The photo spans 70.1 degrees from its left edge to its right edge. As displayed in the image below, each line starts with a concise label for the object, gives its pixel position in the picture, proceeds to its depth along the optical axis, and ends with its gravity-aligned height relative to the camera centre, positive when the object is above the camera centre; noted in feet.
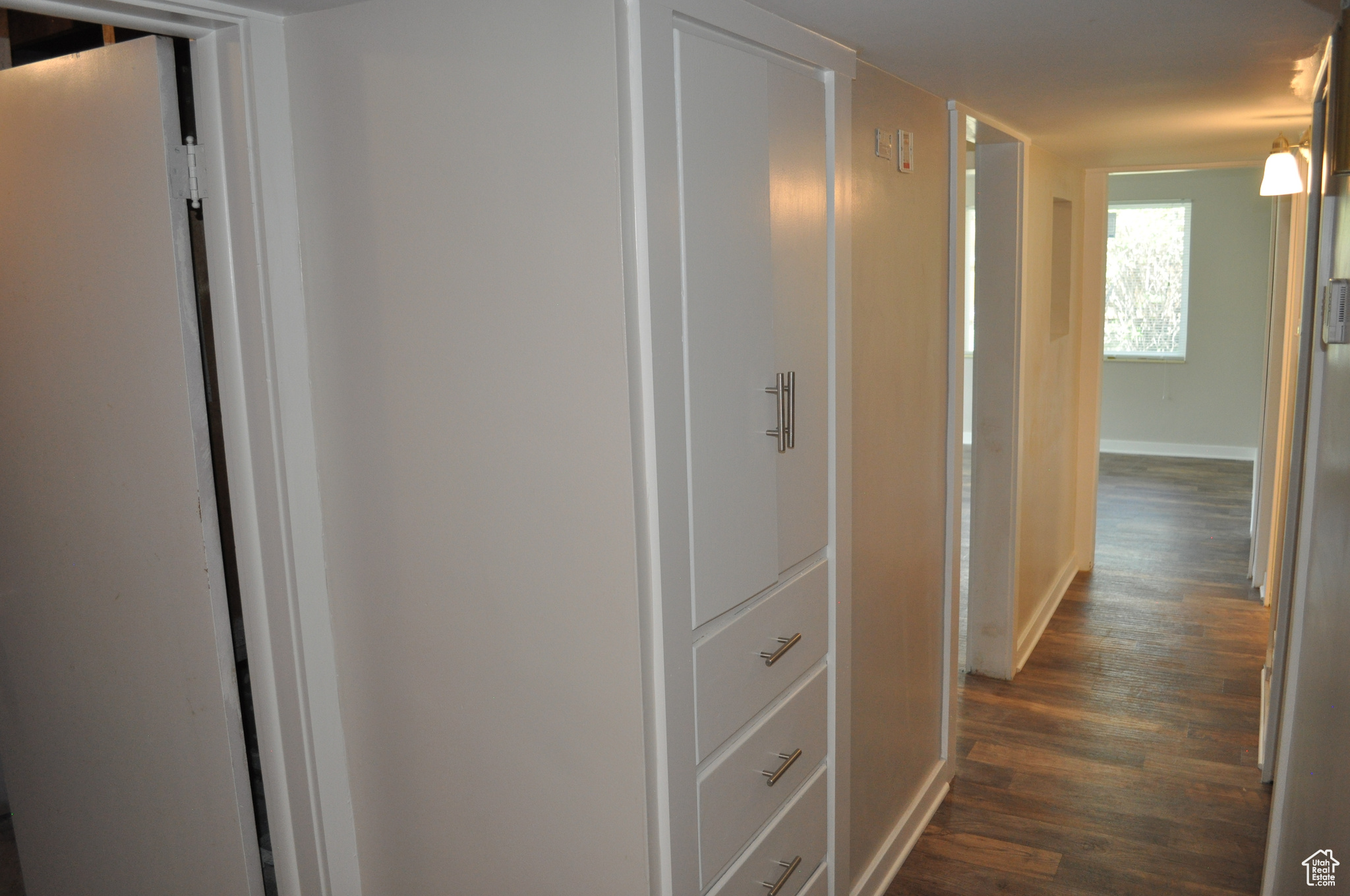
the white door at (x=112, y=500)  5.65 -1.00
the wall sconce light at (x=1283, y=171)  11.16 +1.60
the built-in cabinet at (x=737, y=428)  5.03 -0.61
